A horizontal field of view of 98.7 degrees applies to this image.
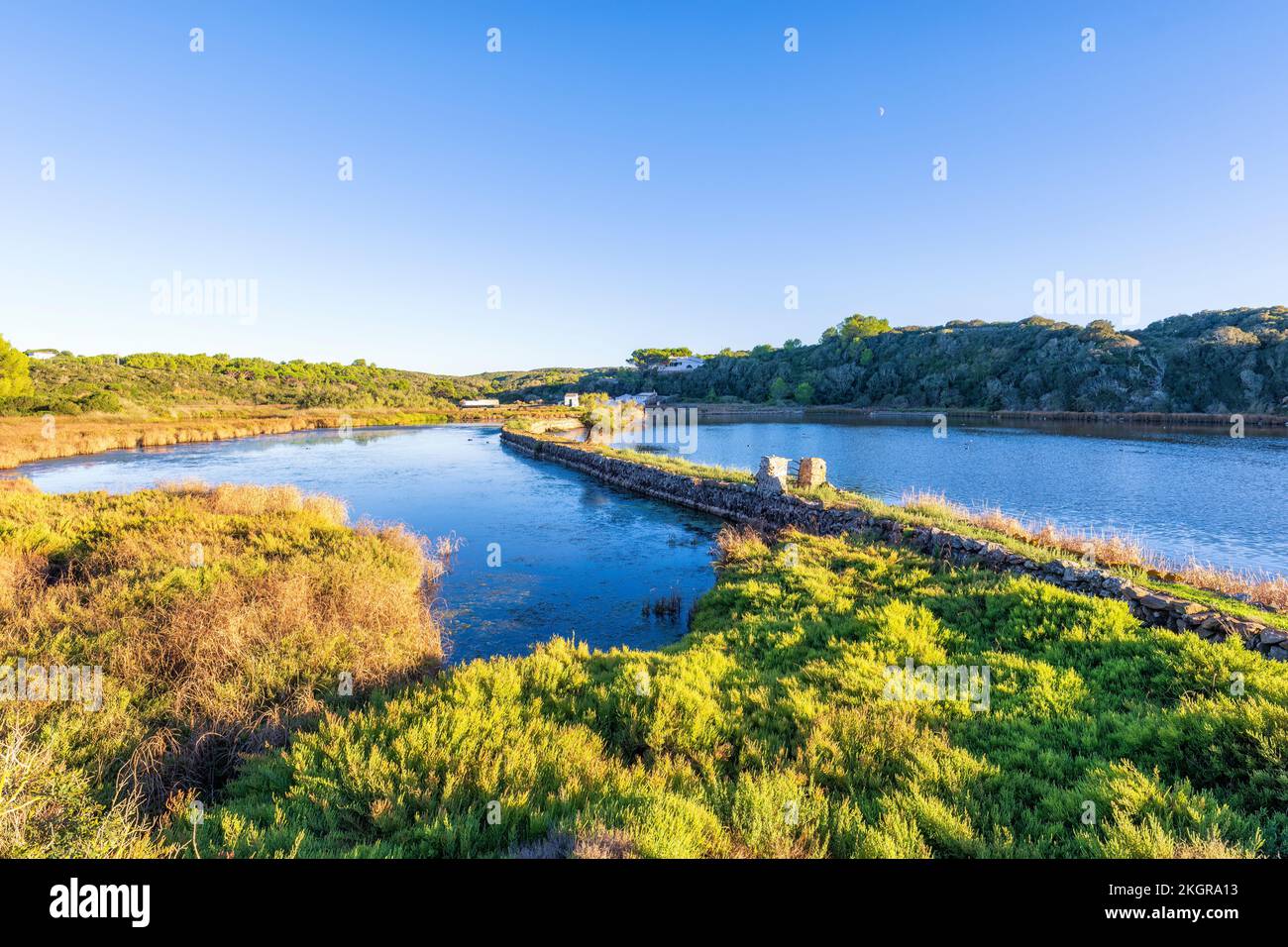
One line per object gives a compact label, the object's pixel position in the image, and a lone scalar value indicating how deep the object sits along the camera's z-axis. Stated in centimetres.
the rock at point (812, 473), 2172
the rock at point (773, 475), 2133
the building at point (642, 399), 9776
